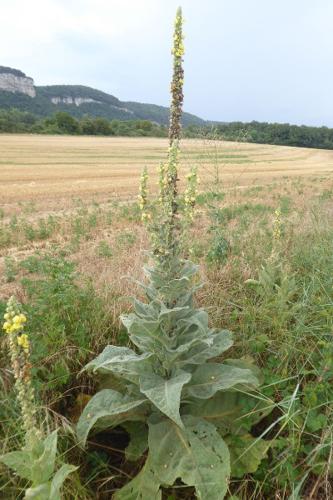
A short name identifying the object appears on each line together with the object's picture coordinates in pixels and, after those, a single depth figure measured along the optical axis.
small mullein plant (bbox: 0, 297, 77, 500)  1.76
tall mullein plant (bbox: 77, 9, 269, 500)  2.26
